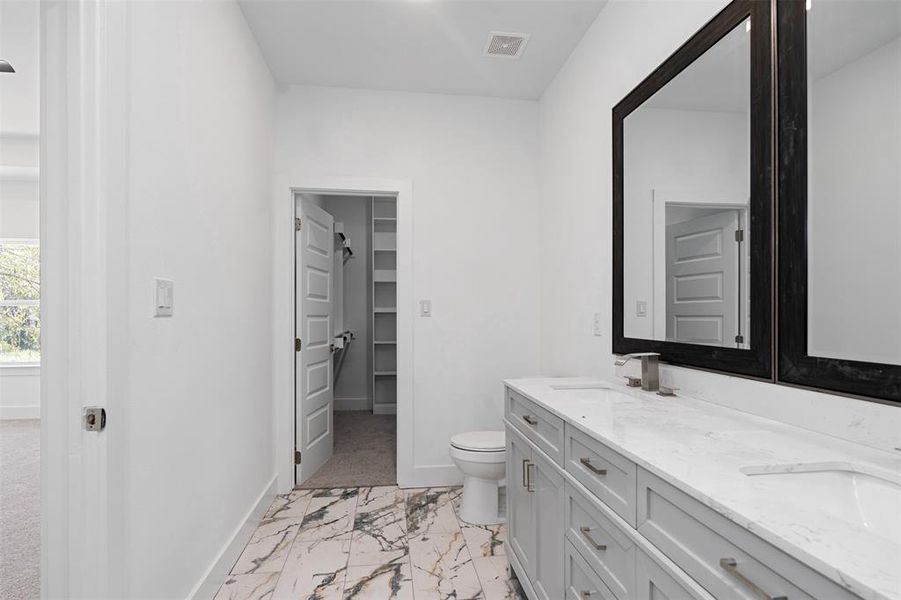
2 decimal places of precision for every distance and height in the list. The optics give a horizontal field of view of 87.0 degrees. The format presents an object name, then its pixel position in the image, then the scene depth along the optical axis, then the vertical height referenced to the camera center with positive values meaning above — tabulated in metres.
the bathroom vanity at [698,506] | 0.67 -0.38
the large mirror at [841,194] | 1.04 +0.25
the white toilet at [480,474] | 2.64 -0.99
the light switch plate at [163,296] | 1.54 +0.01
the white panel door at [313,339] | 3.23 -0.29
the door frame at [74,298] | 1.21 +0.00
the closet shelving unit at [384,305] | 5.35 -0.07
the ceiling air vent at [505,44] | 2.63 +1.45
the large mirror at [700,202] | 1.42 +0.35
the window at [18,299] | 4.87 +0.00
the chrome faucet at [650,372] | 1.88 -0.29
